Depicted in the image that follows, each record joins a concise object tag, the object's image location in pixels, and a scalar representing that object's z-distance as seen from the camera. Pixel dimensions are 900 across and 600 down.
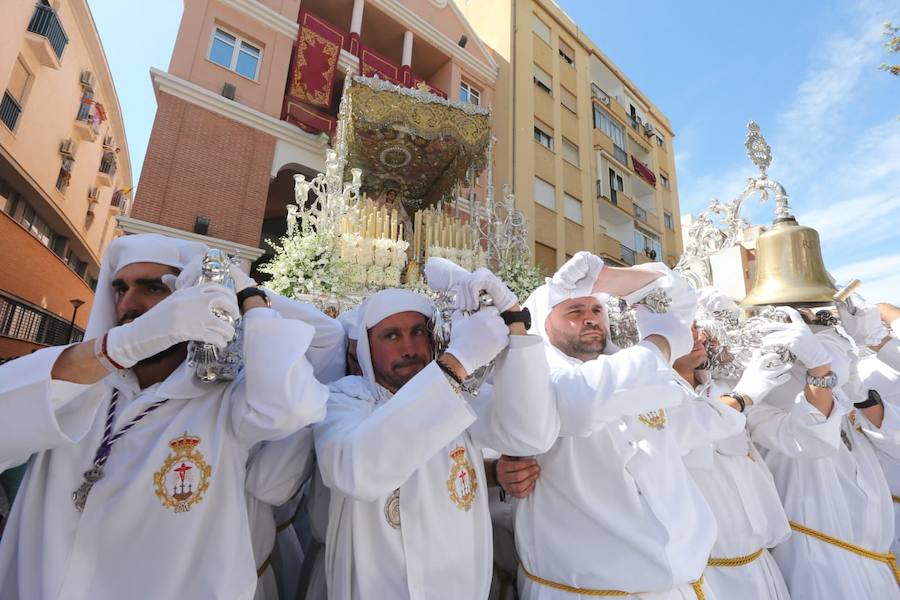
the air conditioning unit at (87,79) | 16.56
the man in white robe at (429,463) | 1.48
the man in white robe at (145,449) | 1.35
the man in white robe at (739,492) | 2.20
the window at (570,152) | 18.05
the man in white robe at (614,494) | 1.68
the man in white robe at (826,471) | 2.42
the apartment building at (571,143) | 16.22
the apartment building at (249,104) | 9.90
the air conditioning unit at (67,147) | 15.41
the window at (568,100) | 18.52
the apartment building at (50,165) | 12.03
